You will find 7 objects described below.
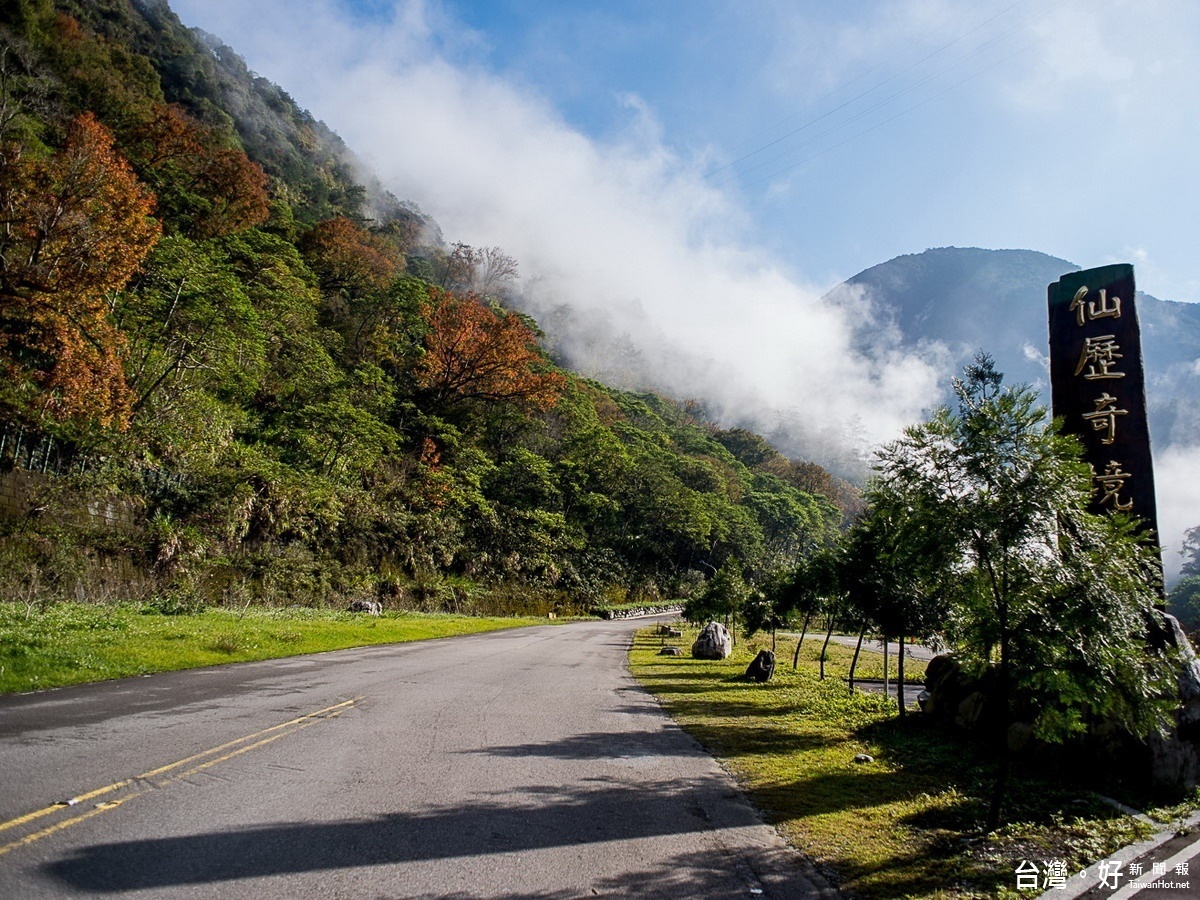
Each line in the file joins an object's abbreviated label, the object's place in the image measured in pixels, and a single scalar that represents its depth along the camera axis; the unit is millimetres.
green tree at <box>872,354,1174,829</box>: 6328
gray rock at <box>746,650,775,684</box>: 17906
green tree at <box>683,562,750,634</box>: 33625
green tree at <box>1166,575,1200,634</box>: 58250
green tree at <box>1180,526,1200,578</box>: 87312
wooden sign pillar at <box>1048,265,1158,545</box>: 9859
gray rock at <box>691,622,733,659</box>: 24844
